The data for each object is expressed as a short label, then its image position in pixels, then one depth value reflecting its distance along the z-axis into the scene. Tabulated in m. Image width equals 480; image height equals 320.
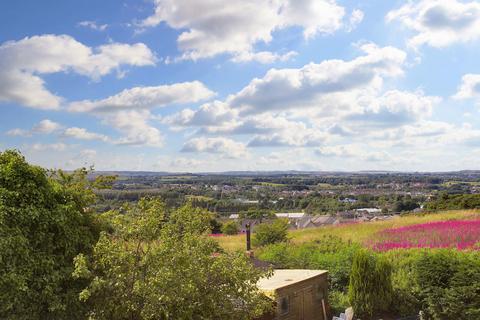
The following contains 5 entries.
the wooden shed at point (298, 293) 16.20
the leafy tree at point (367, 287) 18.39
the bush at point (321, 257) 21.89
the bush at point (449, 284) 17.26
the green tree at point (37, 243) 11.40
